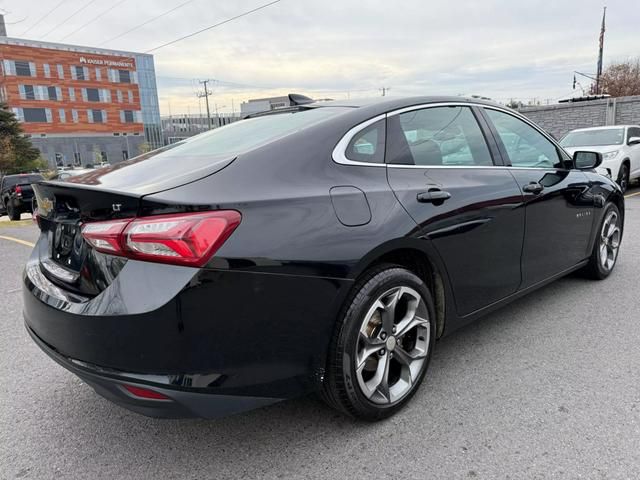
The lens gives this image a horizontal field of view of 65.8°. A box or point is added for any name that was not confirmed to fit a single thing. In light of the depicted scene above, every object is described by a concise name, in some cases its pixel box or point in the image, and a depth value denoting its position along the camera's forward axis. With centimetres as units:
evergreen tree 4375
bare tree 3466
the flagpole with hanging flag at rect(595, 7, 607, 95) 2869
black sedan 187
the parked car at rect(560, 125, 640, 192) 1035
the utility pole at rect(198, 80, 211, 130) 8048
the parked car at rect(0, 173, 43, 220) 1582
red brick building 6894
